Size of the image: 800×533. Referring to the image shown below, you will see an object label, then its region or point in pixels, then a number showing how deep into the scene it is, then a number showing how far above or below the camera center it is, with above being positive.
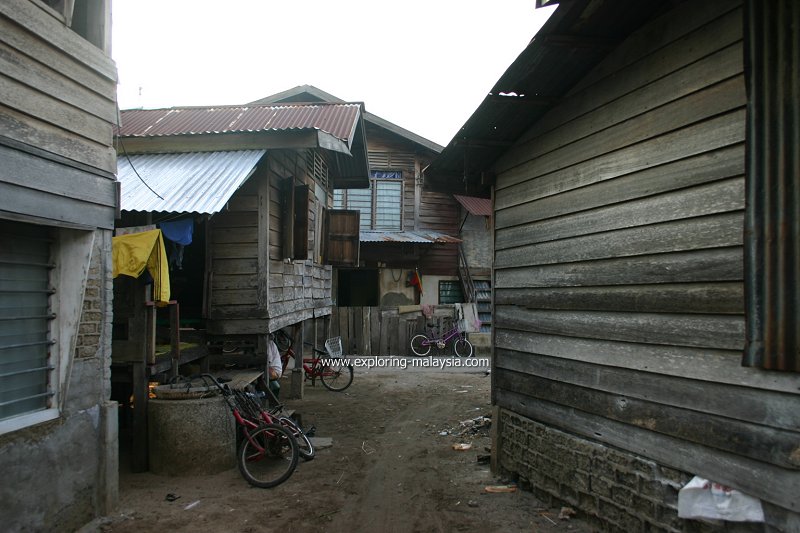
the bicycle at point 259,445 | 6.24 -1.99
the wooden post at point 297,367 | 11.38 -1.76
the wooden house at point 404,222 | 19.02 +2.42
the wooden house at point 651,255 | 3.16 +0.28
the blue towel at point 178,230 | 6.86 +0.70
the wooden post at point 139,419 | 6.45 -1.68
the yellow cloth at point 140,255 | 6.08 +0.33
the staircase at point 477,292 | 19.30 -0.15
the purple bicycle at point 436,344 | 17.56 -1.86
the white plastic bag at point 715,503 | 3.30 -1.38
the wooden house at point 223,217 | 6.85 +0.96
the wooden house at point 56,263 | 3.98 +0.16
